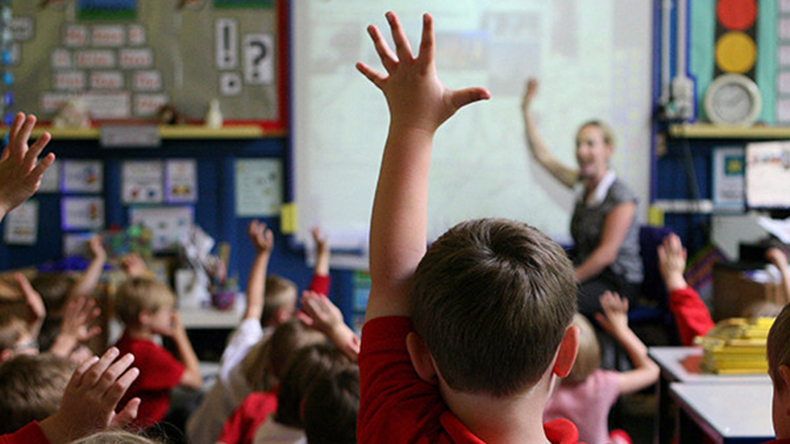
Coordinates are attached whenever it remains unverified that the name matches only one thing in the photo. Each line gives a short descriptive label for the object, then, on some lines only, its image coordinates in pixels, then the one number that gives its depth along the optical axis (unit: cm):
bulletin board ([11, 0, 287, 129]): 430
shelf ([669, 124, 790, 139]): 417
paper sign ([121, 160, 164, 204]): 439
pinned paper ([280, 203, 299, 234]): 437
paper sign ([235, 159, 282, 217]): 438
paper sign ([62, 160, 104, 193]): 439
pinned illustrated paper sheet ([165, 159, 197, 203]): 438
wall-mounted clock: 424
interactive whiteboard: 428
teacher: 358
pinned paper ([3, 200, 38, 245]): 443
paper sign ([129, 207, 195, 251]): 438
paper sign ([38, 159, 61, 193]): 439
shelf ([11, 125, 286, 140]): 415
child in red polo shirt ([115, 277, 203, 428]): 224
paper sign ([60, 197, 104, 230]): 441
